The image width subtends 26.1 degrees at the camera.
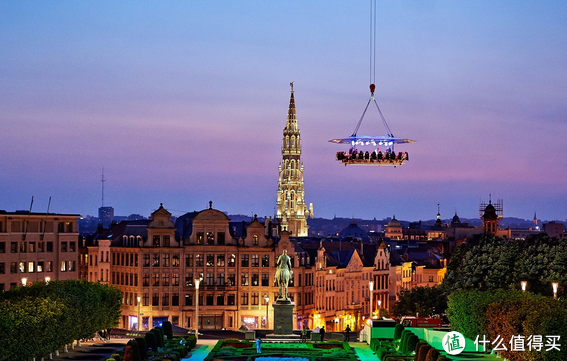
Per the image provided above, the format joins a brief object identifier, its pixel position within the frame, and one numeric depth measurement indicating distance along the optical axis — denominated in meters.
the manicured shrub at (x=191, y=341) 96.37
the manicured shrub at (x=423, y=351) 76.93
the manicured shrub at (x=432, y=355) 74.56
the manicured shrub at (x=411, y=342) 87.06
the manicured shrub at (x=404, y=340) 88.82
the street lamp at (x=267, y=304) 148.12
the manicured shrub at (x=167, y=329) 100.06
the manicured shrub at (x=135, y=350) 77.50
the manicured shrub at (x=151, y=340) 87.44
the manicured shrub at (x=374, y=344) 95.57
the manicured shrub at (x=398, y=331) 95.08
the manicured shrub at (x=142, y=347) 81.06
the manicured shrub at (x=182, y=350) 89.78
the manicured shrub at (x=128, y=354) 76.75
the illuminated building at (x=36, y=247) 139.38
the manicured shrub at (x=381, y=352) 88.32
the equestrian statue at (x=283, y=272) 109.69
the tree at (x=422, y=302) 136.75
